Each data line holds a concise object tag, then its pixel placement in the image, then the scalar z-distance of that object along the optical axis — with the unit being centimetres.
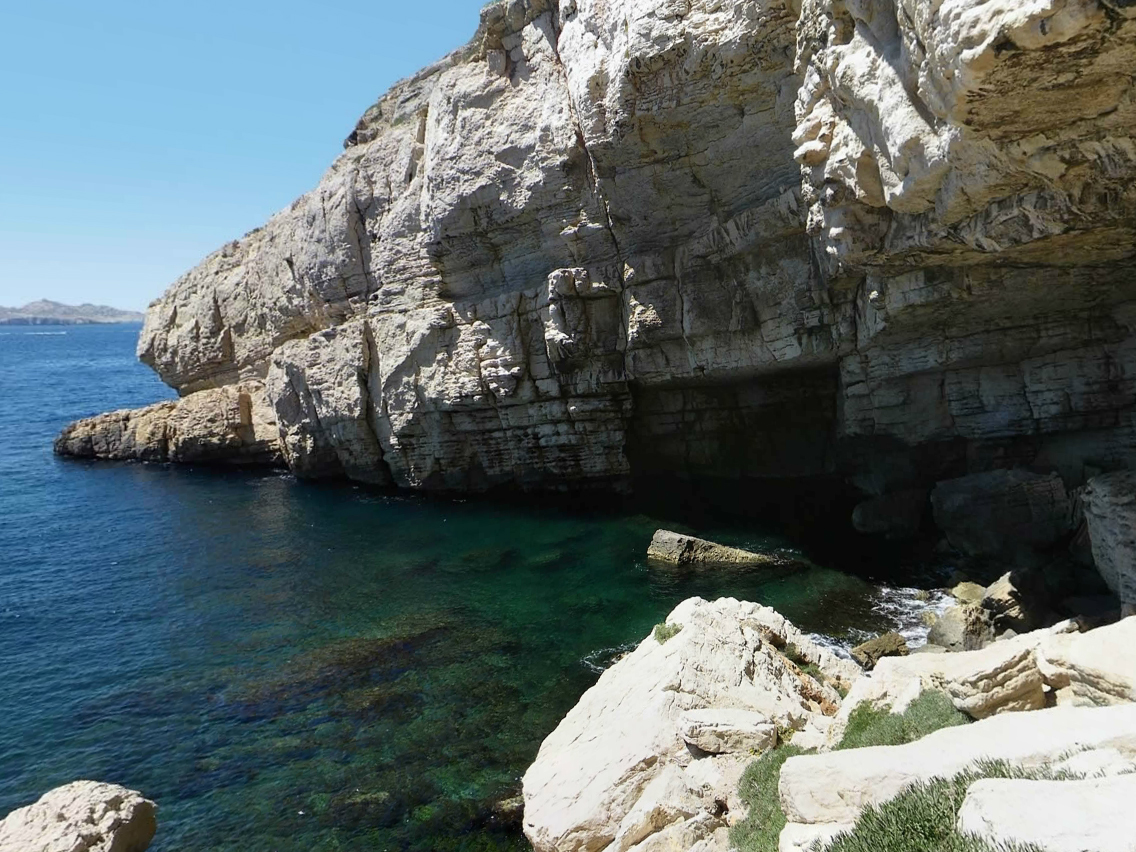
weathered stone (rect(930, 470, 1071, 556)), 2272
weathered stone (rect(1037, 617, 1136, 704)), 931
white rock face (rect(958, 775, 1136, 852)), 559
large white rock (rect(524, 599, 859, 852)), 1091
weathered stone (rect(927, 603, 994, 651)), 1775
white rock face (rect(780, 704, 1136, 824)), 772
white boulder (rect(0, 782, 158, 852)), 1116
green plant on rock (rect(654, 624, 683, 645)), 1517
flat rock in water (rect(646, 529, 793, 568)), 2559
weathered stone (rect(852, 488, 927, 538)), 2689
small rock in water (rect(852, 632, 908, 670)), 1781
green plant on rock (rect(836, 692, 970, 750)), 994
